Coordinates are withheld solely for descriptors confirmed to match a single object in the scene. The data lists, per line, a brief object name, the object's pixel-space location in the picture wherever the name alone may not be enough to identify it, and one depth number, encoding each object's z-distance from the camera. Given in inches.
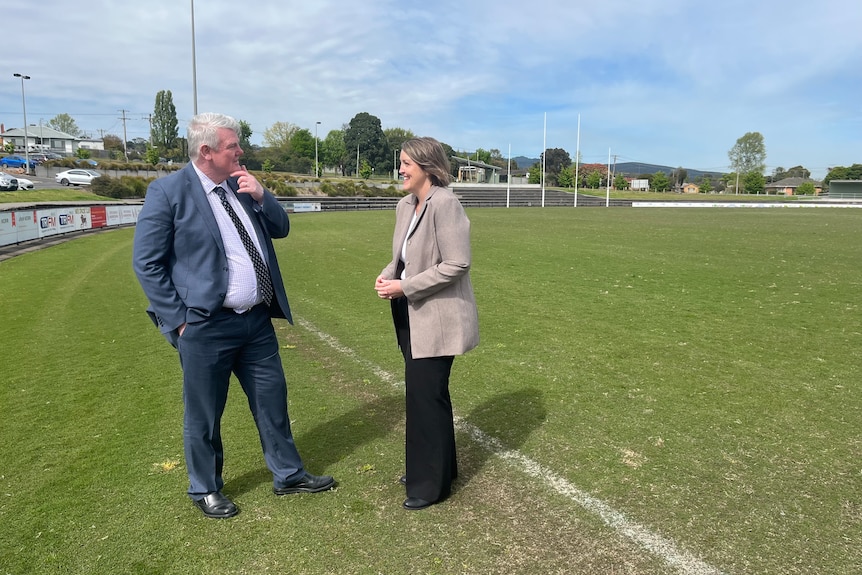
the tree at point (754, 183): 4306.4
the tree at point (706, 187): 4758.9
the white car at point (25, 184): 1464.1
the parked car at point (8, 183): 1399.7
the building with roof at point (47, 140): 3902.6
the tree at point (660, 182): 4505.4
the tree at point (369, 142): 4404.5
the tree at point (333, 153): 4244.1
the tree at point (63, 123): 5128.0
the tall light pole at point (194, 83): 911.9
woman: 117.3
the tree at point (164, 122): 3988.7
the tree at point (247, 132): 4061.8
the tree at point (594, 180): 3969.2
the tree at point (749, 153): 5007.4
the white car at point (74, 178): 1750.7
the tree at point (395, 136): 4686.3
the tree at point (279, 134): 4488.2
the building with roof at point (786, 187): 4663.1
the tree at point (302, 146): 4148.6
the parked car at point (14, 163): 2347.4
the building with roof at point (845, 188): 3718.0
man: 111.7
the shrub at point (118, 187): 1576.0
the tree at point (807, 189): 4280.3
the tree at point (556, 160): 5374.0
